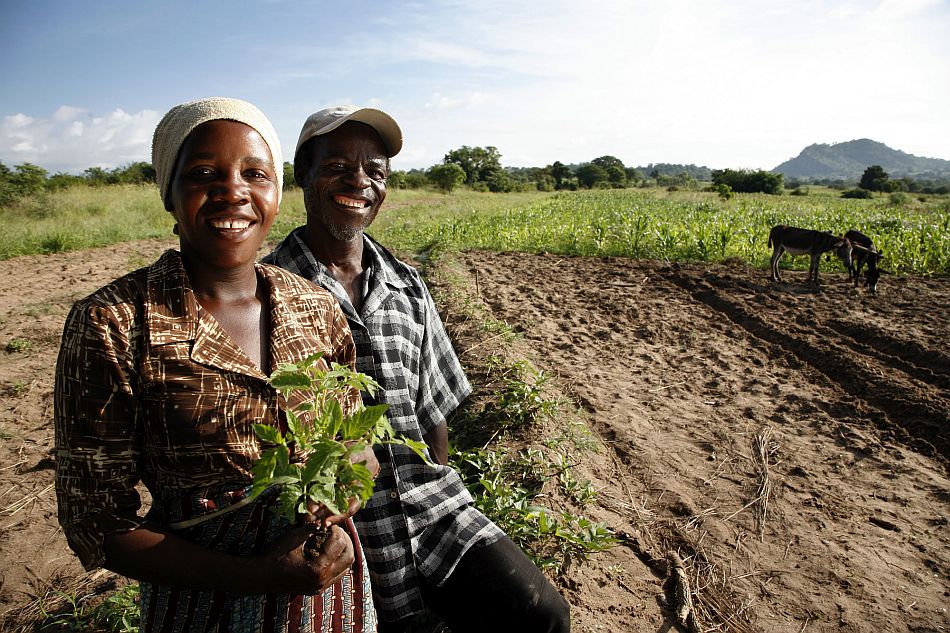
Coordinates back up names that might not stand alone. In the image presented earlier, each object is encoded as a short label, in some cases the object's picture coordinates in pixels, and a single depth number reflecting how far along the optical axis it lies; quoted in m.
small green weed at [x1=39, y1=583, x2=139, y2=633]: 2.27
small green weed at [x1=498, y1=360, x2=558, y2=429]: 3.68
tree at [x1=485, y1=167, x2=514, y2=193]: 51.56
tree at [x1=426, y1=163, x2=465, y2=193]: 40.98
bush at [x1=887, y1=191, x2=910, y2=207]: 29.08
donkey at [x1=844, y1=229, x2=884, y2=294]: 8.12
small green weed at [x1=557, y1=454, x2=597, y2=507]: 3.02
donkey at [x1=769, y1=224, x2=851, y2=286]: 8.45
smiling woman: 1.05
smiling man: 1.72
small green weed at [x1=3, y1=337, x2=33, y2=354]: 5.72
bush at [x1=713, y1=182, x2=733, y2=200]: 31.78
